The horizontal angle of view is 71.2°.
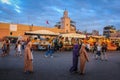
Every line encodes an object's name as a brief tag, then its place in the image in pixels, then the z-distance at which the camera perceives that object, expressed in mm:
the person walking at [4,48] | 8192
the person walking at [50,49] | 7897
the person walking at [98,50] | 7533
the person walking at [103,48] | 7709
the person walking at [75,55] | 4378
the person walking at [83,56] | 4207
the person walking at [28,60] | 4182
